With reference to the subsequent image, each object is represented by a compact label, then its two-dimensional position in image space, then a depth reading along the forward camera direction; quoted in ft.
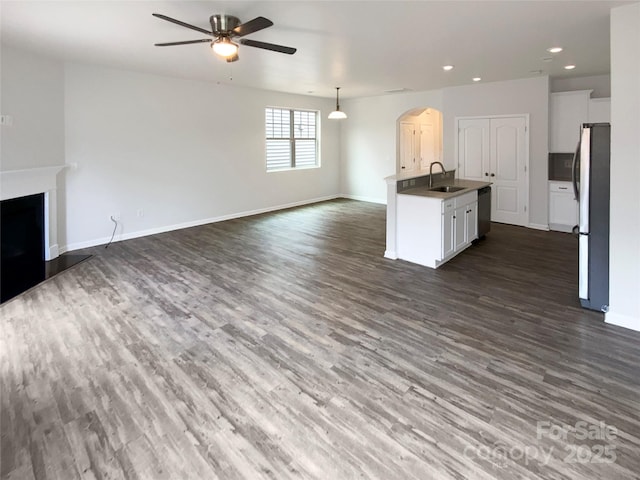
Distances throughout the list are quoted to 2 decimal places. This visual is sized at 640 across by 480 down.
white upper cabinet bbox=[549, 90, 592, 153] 20.83
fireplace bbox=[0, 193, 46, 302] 14.15
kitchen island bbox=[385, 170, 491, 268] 15.64
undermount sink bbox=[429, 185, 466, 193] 18.26
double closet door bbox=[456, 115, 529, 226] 22.97
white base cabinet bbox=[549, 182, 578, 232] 21.54
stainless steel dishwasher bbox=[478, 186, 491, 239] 19.29
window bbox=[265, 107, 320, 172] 29.07
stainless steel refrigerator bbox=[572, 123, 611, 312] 11.13
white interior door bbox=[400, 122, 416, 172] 30.96
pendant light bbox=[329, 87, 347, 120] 27.20
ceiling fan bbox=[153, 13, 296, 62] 11.12
